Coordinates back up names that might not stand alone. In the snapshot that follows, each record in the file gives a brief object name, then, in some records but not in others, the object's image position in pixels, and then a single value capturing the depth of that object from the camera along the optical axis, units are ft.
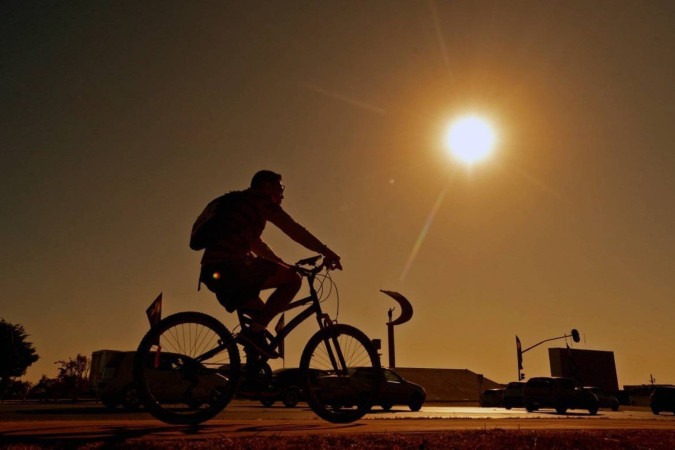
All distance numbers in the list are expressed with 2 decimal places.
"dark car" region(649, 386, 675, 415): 111.24
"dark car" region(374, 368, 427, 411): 67.41
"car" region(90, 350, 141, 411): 56.95
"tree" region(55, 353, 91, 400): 127.85
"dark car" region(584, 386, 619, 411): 114.73
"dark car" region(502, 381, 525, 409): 100.63
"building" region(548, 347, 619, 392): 293.43
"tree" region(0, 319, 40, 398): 159.94
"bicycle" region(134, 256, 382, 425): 14.33
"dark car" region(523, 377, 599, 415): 88.33
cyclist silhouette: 14.92
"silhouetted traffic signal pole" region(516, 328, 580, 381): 164.25
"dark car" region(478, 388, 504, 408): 114.62
